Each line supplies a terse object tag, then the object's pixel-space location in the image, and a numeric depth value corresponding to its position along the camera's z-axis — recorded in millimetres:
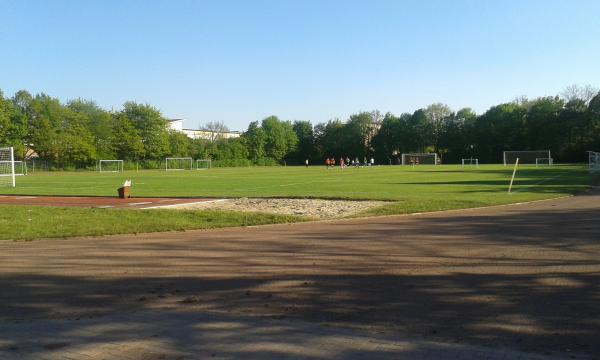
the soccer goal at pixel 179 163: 104075
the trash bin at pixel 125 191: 26369
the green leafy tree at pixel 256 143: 134362
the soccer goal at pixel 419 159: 114644
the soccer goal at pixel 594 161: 54588
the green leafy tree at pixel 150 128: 106375
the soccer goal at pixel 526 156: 100812
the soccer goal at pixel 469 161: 113938
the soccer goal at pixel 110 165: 94125
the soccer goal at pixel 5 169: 45184
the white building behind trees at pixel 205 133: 145850
